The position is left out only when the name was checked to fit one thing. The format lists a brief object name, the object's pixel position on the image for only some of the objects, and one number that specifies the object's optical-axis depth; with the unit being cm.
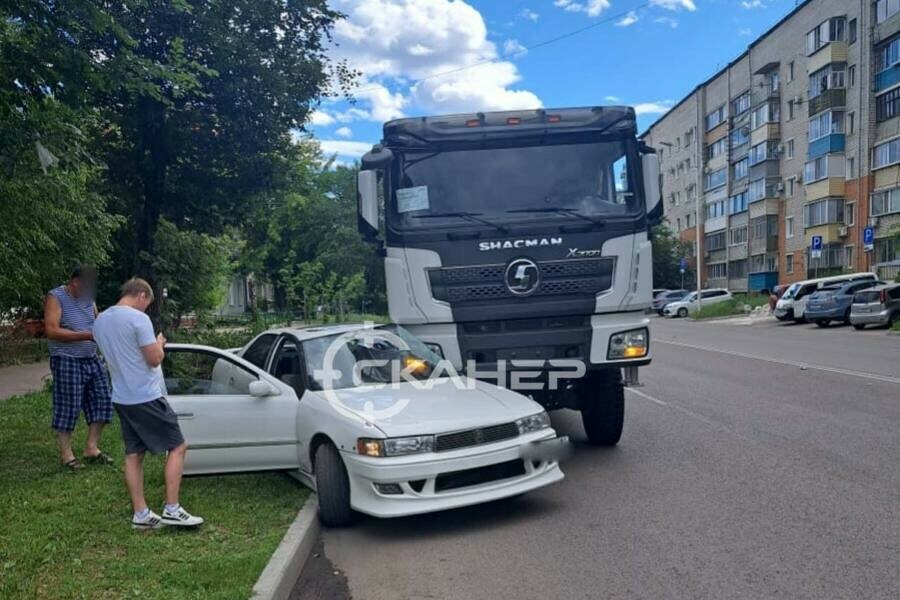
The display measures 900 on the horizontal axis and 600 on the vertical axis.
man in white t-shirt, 504
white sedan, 518
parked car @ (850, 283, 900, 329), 2406
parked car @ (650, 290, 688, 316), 5047
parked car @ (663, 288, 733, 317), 4625
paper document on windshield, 682
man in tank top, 666
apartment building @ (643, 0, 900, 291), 3838
